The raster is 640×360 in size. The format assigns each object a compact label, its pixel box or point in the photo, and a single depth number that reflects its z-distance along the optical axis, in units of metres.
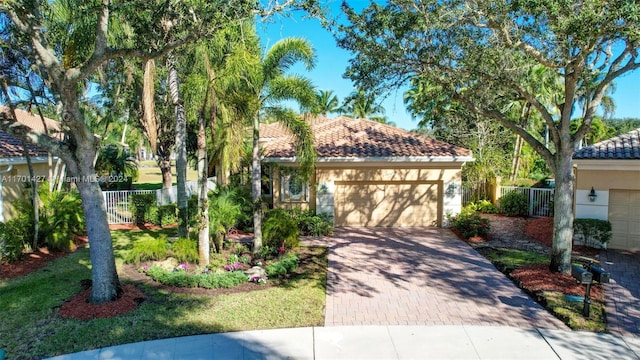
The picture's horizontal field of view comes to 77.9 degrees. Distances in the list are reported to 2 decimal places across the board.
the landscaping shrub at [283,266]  9.50
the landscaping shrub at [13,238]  10.48
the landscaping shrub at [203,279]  8.80
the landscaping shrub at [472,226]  13.81
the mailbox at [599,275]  7.41
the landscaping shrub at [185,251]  10.16
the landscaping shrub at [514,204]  17.67
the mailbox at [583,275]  7.18
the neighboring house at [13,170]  11.97
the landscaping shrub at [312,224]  14.48
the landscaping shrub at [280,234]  11.68
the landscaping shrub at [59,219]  12.03
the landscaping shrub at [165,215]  16.31
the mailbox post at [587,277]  7.20
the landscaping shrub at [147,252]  10.27
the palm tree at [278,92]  10.36
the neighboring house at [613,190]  12.16
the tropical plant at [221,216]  11.22
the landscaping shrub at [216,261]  10.20
